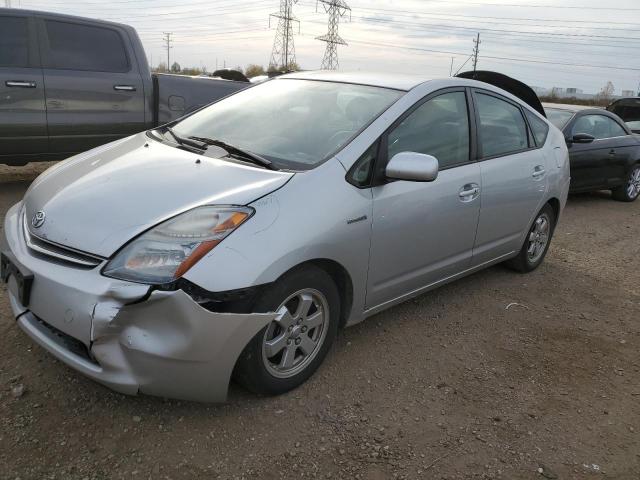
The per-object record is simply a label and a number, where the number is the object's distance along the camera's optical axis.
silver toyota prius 2.35
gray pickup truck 5.84
